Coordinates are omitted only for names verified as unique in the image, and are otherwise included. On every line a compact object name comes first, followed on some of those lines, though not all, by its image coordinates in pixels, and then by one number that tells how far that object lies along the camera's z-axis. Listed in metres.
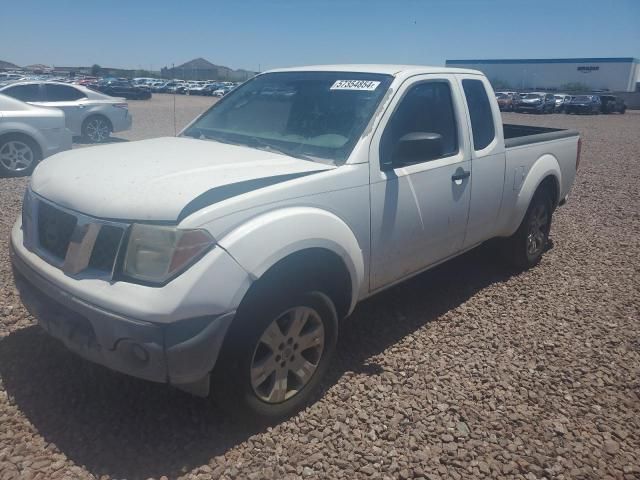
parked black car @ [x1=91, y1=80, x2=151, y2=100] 34.45
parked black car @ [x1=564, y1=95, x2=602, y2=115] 38.88
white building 71.75
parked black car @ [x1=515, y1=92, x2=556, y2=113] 37.59
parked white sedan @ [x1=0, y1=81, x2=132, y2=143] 12.84
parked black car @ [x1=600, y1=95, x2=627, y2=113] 40.72
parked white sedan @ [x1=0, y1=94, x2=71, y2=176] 9.03
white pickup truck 2.45
